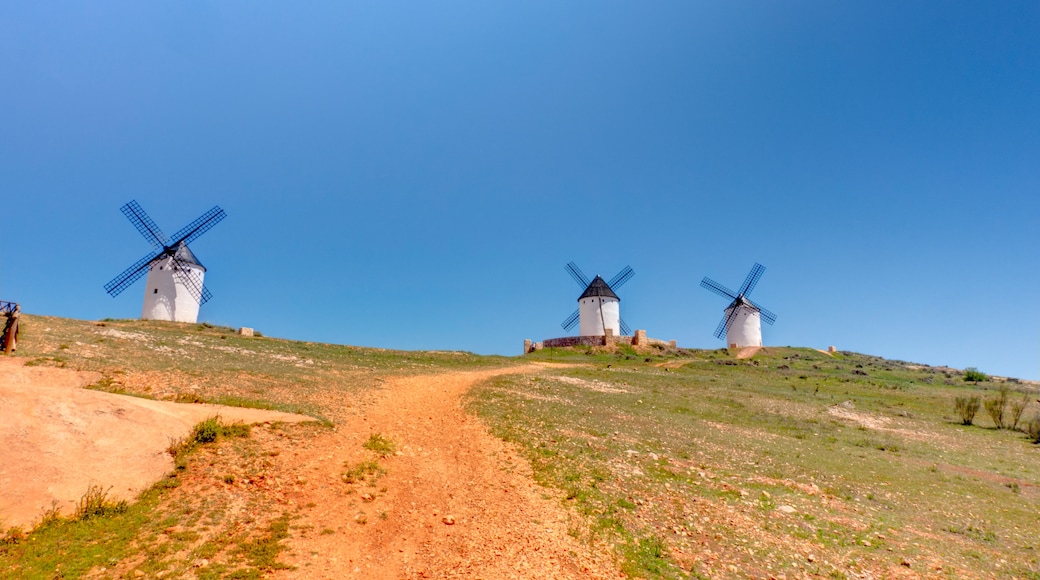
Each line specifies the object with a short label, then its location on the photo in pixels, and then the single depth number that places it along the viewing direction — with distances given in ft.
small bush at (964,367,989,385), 186.60
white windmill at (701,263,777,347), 243.19
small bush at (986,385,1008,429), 103.14
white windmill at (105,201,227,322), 175.83
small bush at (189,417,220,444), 43.04
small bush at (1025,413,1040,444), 92.80
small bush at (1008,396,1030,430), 103.09
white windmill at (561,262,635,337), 232.53
